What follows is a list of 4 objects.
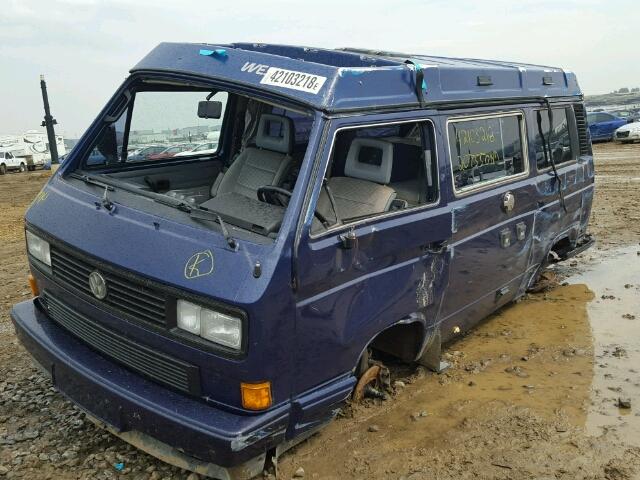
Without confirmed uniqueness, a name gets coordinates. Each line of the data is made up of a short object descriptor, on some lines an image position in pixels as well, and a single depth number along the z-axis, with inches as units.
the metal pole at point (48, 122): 730.2
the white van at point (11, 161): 1171.9
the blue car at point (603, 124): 966.4
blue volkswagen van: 109.2
